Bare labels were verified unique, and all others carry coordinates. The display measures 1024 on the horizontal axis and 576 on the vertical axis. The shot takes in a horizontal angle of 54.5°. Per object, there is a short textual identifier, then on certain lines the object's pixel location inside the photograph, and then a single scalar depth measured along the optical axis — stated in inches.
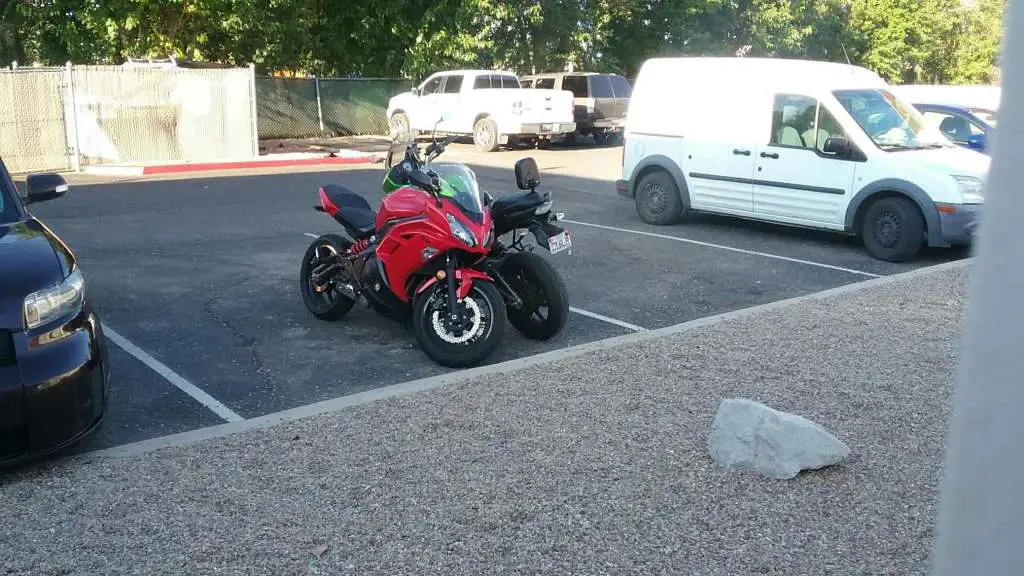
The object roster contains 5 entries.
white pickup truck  952.3
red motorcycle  254.8
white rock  171.6
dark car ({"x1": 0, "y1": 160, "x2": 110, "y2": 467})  171.8
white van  405.1
